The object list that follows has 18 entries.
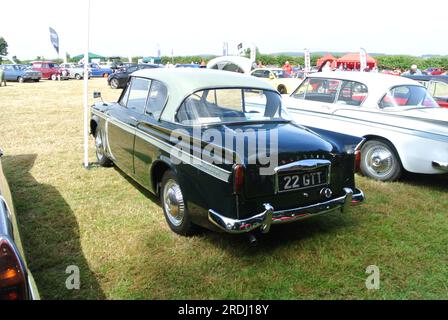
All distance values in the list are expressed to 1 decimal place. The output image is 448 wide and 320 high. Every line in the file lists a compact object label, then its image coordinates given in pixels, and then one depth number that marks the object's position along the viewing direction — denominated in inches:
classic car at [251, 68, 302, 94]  653.9
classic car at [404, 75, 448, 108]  354.7
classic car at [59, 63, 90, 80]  1229.7
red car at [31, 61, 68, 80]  1157.7
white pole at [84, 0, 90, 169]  219.8
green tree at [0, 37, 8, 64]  3614.9
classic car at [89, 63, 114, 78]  1344.7
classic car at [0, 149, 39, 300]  69.4
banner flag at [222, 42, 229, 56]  1635.3
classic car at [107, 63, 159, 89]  848.3
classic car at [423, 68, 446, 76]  1220.5
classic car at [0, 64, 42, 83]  977.5
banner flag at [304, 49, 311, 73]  1004.3
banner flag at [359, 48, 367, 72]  764.9
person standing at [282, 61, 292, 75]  1240.8
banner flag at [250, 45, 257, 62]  1171.6
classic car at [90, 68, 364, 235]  125.9
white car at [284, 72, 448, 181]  205.5
